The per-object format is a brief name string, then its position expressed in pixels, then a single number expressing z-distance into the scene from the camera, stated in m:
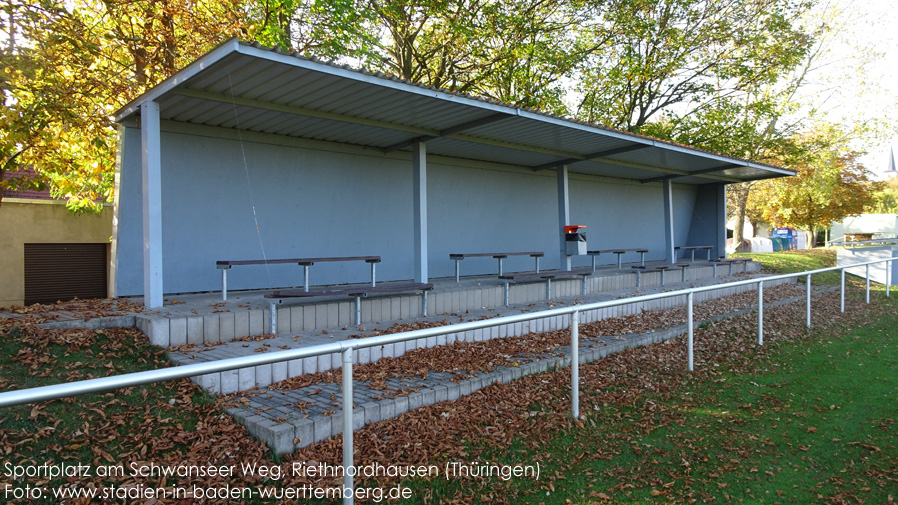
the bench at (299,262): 6.88
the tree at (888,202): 48.67
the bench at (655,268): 12.01
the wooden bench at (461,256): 9.81
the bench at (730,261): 15.18
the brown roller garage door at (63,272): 11.33
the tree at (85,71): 7.24
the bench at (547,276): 8.95
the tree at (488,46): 14.68
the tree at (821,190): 23.89
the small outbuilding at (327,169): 6.28
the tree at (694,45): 16.56
